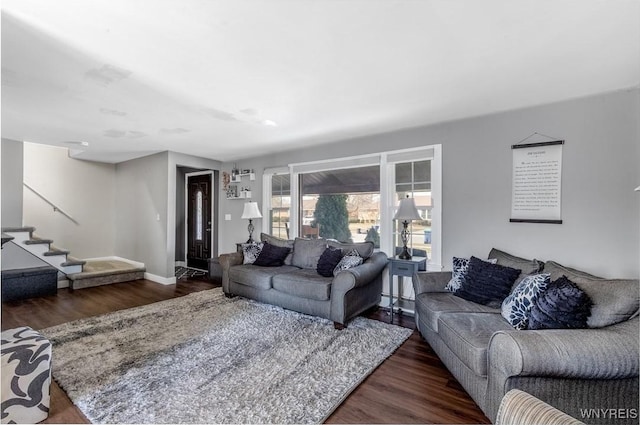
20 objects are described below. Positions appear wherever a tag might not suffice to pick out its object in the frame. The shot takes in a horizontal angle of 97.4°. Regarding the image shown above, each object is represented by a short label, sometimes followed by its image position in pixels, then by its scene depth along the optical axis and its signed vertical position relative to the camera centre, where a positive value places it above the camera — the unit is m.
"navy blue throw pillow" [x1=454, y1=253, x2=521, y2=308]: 2.38 -0.62
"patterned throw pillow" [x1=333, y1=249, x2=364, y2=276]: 3.24 -0.61
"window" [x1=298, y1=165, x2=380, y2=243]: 4.04 +0.10
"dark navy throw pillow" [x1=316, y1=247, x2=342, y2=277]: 3.40 -0.63
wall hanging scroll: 2.70 +0.31
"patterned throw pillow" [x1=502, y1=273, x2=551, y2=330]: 1.93 -0.61
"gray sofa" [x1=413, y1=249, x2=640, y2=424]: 1.43 -0.79
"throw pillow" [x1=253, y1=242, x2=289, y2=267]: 3.96 -0.67
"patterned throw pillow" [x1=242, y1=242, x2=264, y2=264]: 4.11 -0.63
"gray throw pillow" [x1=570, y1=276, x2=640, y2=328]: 1.62 -0.52
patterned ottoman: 1.60 -1.02
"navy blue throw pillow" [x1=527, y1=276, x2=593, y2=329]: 1.69 -0.59
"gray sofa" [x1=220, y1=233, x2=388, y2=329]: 2.98 -0.86
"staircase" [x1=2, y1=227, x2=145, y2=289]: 4.30 -1.03
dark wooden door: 6.14 -0.28
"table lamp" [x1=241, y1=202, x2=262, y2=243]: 4.67 -0.03
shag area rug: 1.76 -1.25
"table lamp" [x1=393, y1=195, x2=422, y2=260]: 3.21 -0.03
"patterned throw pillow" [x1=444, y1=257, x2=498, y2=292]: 2.67 -0.59
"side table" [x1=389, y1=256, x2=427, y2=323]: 3.14 -0.64
